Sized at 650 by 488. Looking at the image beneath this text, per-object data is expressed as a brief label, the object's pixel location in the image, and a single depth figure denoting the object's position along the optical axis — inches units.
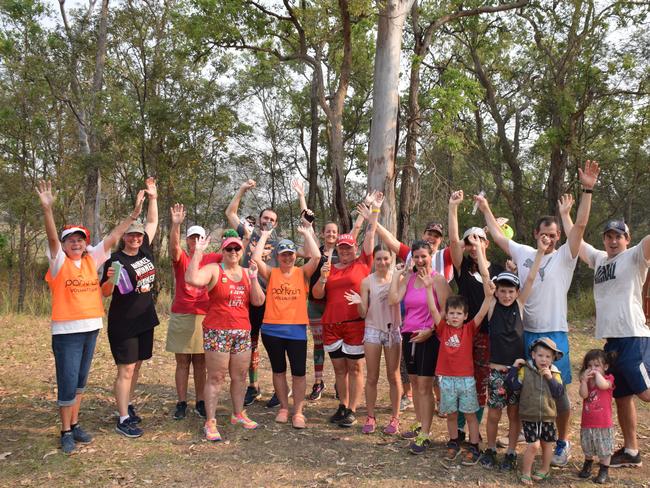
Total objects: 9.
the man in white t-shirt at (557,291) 166.2
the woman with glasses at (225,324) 187.0
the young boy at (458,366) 169.2
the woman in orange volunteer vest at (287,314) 196.5
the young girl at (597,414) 162.6
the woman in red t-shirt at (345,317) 201.0
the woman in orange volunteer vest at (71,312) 171.8
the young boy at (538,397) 155.1
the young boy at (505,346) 163.6
